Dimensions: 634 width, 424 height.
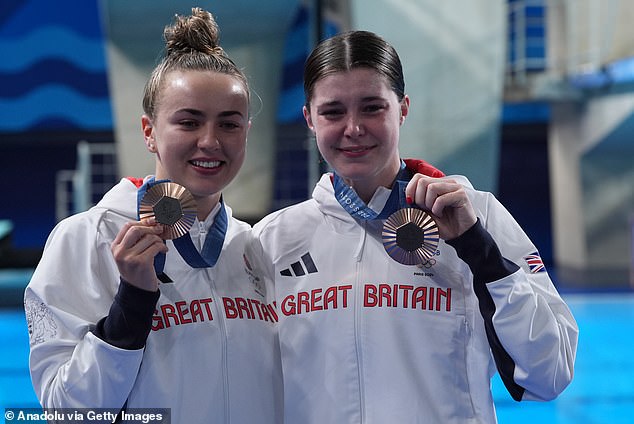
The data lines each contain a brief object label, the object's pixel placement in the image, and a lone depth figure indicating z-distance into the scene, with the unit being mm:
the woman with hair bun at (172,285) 2938
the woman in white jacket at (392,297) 3003
